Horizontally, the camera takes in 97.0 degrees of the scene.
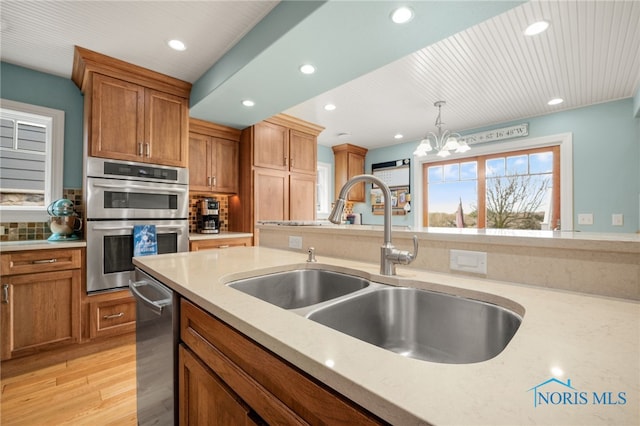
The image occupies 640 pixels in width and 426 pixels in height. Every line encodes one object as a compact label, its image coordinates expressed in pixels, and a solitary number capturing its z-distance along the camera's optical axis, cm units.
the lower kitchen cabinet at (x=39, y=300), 199
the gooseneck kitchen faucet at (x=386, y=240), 102
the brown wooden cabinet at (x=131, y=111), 233
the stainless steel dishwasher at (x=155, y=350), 98
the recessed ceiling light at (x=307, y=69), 212
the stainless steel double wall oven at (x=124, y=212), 231
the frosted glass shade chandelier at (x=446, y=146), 305
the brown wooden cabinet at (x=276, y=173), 344
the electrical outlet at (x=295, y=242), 172
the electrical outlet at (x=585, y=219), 326
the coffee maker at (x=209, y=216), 328
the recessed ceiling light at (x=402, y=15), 154
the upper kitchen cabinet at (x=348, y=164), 514
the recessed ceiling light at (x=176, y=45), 215
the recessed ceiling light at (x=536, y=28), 191
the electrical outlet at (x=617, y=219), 306
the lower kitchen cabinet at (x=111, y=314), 230
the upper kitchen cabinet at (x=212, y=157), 324
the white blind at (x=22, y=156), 243
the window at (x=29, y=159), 242
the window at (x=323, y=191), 511
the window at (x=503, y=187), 354
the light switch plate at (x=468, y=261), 100
